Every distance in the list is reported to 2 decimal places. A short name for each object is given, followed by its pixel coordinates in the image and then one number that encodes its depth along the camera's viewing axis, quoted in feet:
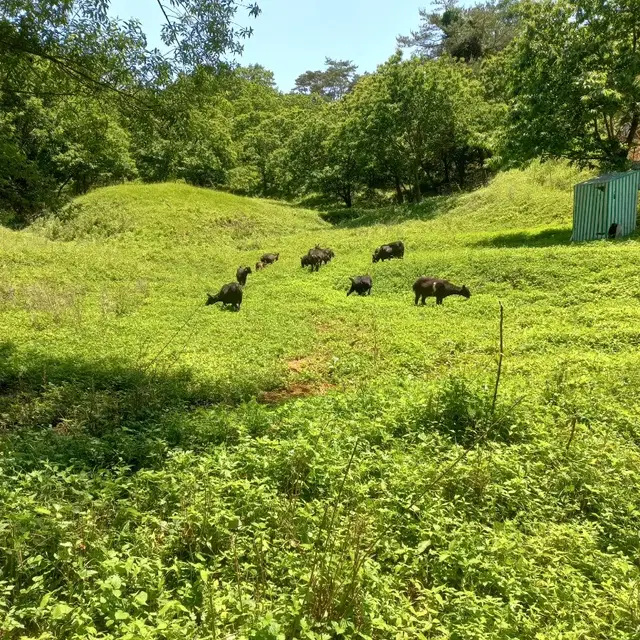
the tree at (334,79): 267.39
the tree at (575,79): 58.70
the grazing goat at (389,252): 64.95
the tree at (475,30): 169.89
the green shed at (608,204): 56.34
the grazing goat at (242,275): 58.49
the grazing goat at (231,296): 45.50
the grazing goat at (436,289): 43.55
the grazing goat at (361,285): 50.31
